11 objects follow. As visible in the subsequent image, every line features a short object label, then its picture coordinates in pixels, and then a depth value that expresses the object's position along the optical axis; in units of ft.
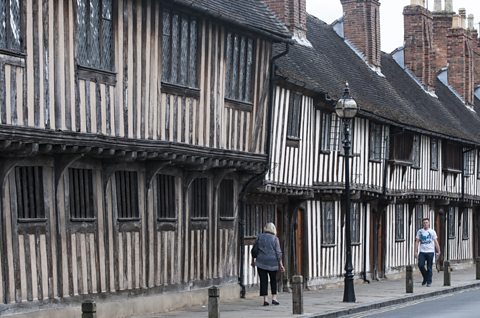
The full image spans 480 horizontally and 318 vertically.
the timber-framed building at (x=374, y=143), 96.68
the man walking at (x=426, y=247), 108.06
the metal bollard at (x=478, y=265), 118.78
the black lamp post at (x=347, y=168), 83.66
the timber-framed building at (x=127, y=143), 57.11
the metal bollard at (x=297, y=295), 70.23
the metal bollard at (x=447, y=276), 107.65
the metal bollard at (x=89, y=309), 44.98
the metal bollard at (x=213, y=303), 60.29
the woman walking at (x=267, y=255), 76.84
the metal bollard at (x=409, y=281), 95.35
